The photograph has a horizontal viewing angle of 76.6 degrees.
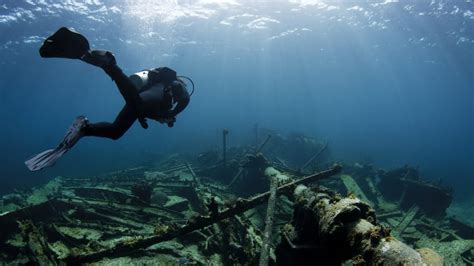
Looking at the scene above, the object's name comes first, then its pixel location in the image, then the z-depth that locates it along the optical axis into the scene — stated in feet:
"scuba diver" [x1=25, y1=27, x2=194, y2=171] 13.83
